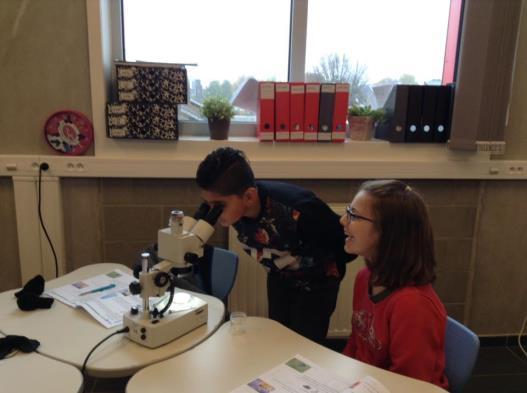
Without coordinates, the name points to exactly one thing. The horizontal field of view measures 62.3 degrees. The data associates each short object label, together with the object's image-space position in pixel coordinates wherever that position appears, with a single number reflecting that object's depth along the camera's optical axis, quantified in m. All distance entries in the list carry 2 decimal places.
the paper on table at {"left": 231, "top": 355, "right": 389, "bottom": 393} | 1.05
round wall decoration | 2.16
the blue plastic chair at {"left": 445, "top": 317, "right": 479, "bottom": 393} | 1.24
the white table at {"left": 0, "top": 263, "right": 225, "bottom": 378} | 1.20
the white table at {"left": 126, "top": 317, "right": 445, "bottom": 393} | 1.12
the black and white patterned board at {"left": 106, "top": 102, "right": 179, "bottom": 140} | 2.16
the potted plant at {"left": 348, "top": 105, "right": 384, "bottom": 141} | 2.44
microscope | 1.25
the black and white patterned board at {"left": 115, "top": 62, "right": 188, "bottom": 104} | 2.14
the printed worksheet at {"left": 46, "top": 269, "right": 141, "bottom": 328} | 1.44
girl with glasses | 1.20
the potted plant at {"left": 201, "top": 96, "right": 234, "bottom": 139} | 2.28
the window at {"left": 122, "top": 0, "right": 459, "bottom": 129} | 2.42
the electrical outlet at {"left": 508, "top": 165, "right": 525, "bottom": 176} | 2.46
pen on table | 1.60
